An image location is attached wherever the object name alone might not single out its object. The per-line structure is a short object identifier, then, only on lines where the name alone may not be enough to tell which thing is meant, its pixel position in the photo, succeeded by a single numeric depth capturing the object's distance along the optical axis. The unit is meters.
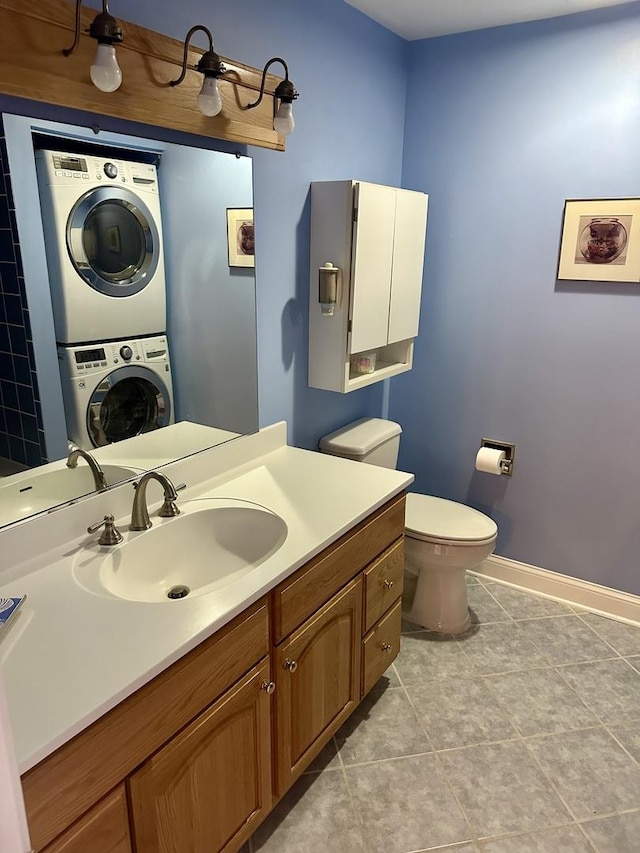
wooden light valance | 1.19
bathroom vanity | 0.98
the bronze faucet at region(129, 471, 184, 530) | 1.55
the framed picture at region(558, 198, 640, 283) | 2.30
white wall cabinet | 2.12
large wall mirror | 1.33
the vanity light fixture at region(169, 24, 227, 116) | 1.48
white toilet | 2.38
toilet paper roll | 2.70
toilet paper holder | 2.75
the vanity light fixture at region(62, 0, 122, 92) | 1.24
